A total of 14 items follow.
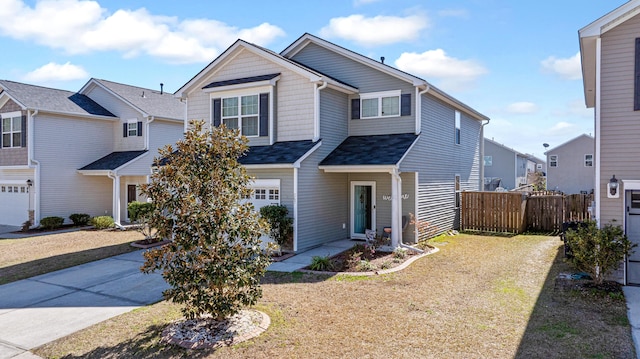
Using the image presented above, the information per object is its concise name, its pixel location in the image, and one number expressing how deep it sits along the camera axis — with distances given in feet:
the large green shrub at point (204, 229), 21.25
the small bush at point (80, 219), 68.18
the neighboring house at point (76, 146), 66.08
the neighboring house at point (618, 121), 29.60
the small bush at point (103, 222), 65.45
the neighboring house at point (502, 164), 134.41
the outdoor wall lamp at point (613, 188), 29.48
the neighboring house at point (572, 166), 115.65
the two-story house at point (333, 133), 44.39
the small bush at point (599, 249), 27.40
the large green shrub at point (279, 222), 42.42
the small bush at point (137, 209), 57.77
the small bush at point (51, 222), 64.13
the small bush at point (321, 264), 35.73
